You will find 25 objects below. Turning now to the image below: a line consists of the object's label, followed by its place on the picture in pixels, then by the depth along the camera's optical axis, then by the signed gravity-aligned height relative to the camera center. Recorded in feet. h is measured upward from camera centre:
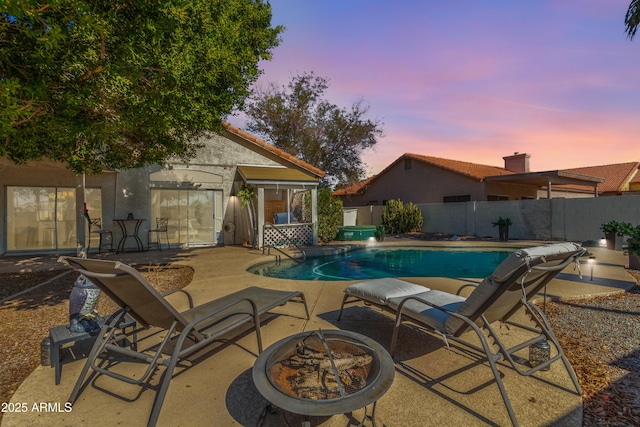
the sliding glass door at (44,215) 38.01 +0.20
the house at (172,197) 38.32 +2.72
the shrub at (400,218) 65.51 -0.45
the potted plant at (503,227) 51.90 -2.02
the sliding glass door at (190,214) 43.86 +0.34
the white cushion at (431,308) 10.14 -3.36
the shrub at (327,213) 49.55 +0.50
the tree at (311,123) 80.02 +24.95
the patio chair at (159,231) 41.92 -2.00
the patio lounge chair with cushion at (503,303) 8.32 -2.87
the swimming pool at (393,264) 30.60 -5.68
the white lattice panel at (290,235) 42.34 -2.73
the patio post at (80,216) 38.88 +0.00
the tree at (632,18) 30.45 +20.07
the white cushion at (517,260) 8.22 -1.19
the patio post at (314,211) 45.34 +0.76
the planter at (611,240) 36.96 -3.00
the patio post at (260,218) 40.96 -0.25
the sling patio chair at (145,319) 8.17 -3.31
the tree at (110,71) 13.98 +8.00
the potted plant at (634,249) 24.75 -2.77
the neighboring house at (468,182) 64.44 +7.75
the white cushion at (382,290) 12.70 -3.25
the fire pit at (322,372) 6.04 -3.70
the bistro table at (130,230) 40.52 -1.85
